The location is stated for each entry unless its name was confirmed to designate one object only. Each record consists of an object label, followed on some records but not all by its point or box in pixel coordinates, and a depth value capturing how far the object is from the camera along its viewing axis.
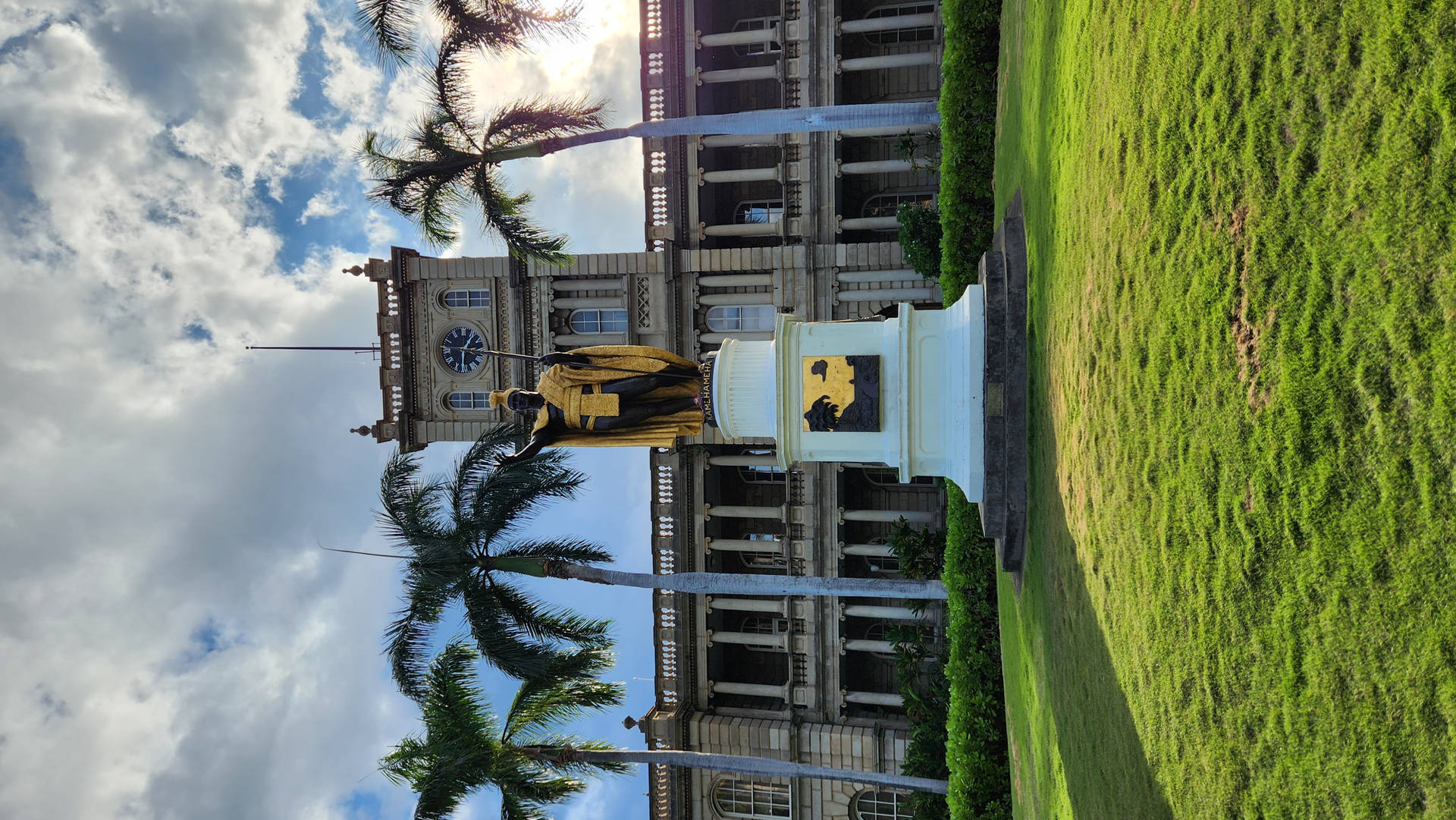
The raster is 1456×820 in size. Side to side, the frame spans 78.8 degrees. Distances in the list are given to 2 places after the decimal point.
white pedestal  12.21
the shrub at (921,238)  22.20
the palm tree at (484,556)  17.55
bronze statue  13.96
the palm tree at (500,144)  17.67
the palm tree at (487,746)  17.88
